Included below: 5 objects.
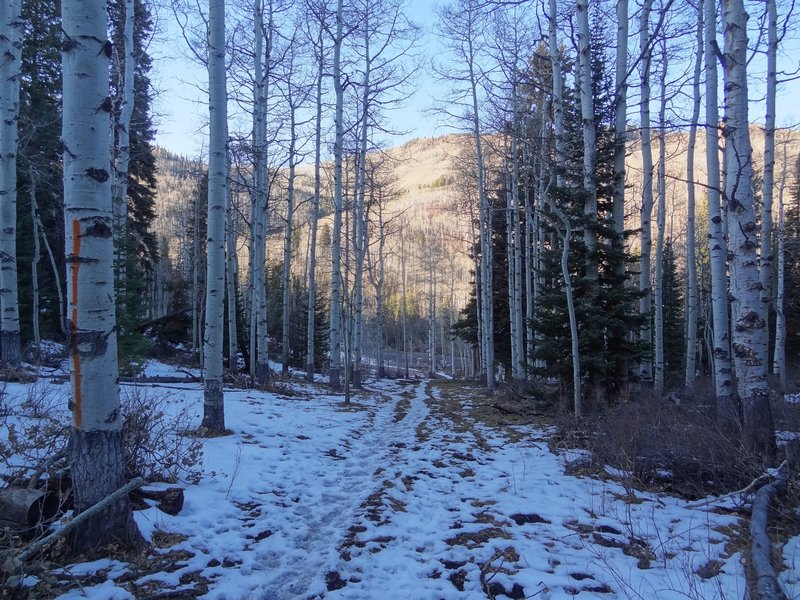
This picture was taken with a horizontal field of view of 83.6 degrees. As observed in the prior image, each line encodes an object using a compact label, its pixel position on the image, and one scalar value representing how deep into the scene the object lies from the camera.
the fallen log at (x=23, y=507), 3.06
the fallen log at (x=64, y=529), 2.50
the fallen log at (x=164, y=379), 11.32
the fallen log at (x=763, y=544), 2.42
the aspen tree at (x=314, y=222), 17.09
